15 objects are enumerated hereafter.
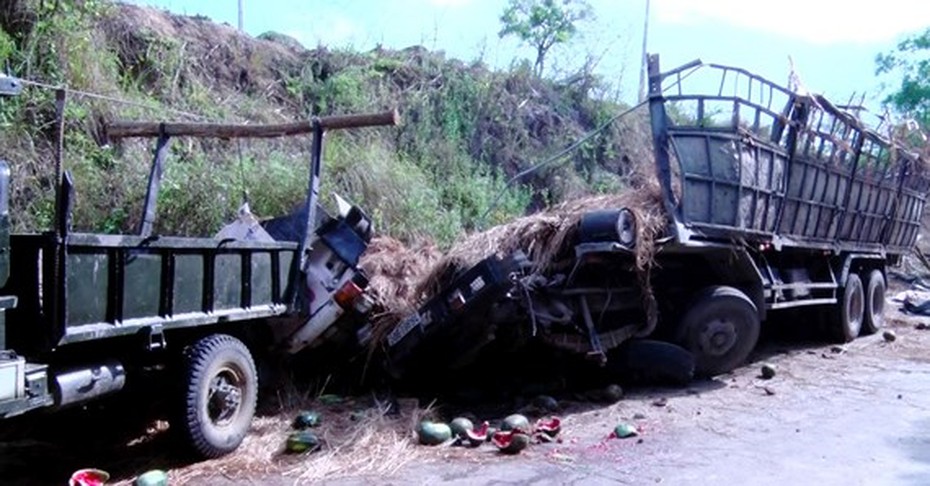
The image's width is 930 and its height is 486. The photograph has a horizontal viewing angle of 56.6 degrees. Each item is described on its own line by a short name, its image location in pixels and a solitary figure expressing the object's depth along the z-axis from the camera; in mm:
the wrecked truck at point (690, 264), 7270
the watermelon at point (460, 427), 6207
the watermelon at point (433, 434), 6129
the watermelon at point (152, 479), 4898
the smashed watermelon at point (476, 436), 6105
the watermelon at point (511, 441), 5875
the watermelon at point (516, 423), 6270
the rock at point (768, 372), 8664
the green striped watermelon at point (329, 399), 7312
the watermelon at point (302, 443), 5926
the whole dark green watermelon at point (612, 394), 7426
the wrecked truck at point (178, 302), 4422
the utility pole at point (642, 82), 20258
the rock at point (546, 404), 7129
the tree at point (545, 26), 21203
